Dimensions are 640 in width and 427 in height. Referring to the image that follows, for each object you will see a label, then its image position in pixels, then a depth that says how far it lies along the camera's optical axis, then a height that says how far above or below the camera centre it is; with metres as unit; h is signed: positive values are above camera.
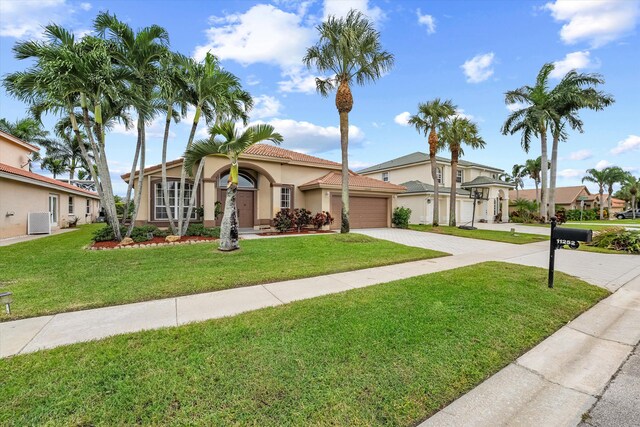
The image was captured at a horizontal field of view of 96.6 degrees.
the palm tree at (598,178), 41.81 +4.91
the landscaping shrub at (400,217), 20.25 -0.66
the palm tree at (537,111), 23.41 +8.29
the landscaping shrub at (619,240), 11.15 -1.22
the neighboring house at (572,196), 47.31 +2.48
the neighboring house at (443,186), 26.75 +2.36
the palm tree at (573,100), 22.77 +8.91
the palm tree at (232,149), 9.06 +1.88
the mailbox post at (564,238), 5.14 -0.51
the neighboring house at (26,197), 13.24 +0.44
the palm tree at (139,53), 10.05 +5.54
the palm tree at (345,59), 12.63 +7.03
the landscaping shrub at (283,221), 15.30 -0.77
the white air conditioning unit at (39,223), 14.99 -1.02
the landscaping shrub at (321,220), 16.12 -0.72
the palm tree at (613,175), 40.62 +5.08
